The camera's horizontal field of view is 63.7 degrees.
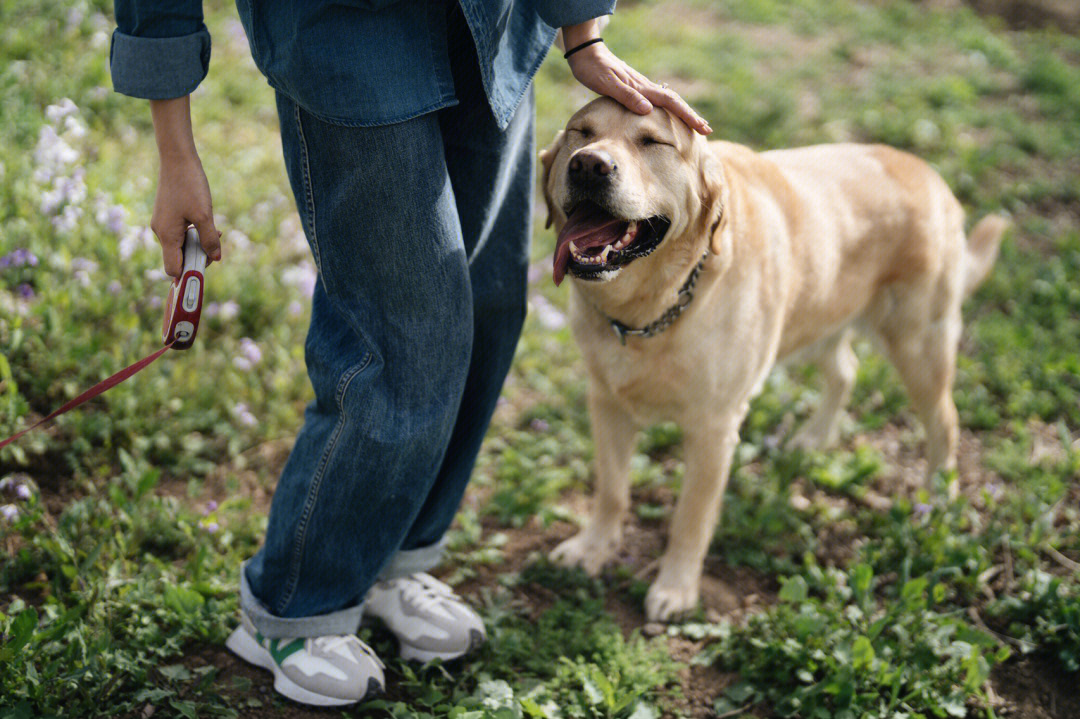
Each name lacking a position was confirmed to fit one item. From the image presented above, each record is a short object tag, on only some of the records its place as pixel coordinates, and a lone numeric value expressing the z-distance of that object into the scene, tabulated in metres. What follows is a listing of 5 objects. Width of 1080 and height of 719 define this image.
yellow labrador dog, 2.04
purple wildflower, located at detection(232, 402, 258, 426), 2.85
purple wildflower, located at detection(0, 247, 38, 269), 2.80
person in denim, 1.54
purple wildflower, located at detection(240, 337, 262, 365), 2.90
